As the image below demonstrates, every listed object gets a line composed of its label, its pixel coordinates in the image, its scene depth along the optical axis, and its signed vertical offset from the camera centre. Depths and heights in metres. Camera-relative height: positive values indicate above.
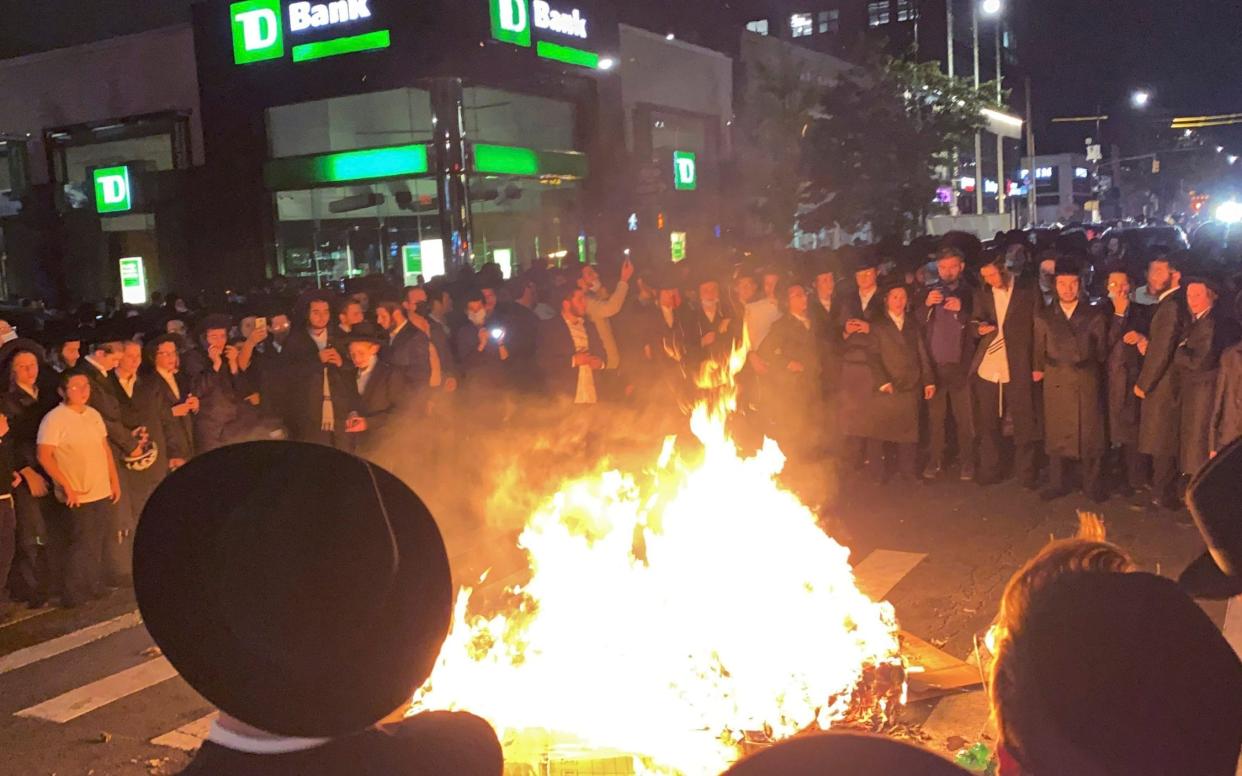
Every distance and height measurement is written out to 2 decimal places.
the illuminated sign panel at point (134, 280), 26.62 +0.50
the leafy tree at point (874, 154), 25.72 +2.39
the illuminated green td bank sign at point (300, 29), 19.86 +4.89
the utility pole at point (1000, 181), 47.49 +2.98
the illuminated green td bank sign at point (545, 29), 20.05 +4.75
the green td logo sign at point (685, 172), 26.23 +2.30
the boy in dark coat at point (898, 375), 10.00 -1.11
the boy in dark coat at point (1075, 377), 9.05 -1.12
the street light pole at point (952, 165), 28.63 +2.53
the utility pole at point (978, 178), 47.37 +3.19
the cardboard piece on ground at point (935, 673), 5.37 -2.12
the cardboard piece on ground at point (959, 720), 4.94 -2.20
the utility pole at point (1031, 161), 40.38 +3.36
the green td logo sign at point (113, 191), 25.55 +2.61
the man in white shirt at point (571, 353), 10.45 -0.76
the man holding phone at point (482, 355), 10.73 -0.75
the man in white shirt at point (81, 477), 7.51 -1.21
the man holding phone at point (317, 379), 9.23 -0.76
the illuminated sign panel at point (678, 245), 26.14 +0.52
